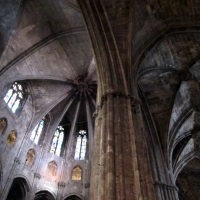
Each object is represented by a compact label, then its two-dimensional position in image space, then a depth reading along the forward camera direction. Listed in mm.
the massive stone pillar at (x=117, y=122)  5887
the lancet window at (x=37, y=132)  16795
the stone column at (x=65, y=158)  15542
